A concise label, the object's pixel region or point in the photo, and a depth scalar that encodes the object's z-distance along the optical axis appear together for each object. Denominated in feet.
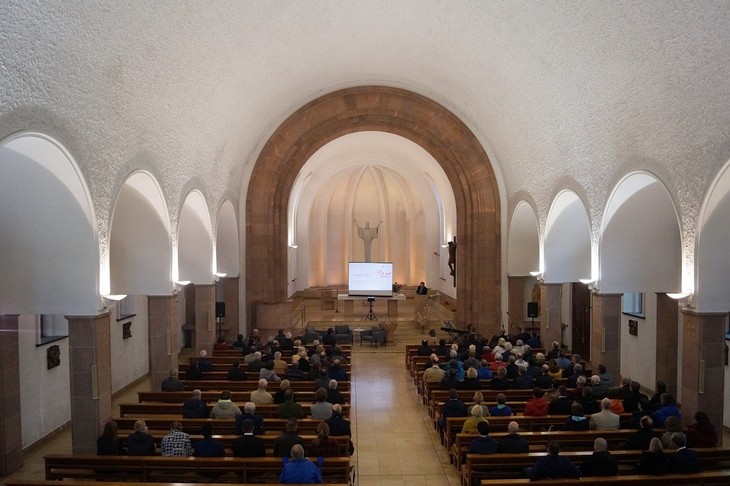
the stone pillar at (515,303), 59.41
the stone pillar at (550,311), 49.29
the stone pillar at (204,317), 48.42
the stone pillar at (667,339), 41.32
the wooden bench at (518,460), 24.34
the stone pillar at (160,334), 39.29
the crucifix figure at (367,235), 99.66
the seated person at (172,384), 35.78
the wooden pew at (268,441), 26.77
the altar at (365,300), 72.23
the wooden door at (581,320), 57.16
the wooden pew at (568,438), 27.09
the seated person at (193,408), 30.37
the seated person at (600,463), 22.29
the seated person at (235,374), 38.47
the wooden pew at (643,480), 21.18
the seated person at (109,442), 25.58
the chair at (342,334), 61.62
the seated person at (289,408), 30.63
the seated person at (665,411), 27.89
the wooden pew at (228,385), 37.68
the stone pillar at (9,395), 28.32
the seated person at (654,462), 22.21
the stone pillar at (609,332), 39.47
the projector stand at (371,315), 72.47
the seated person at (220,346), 50.46
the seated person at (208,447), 25.02
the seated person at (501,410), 30.10
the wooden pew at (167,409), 32.37
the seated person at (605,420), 27.94
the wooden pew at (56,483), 21.09
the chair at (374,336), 61.67
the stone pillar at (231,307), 58.95
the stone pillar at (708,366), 29.19
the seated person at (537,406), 30.53
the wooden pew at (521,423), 29.55
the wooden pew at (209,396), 35.14
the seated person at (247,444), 24.72
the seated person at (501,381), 36.08
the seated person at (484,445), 24.94
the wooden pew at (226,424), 29.53
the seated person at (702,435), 26.25
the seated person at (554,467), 21.70
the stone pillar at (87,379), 28.50
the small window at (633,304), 46.57
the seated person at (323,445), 24.99
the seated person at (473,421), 28.27
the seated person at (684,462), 22.31
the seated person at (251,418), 27.40
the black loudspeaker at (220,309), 59.36
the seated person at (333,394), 32.68
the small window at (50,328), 34.76
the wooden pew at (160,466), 24.09
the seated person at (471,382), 35.65
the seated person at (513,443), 24.84
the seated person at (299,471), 21.25
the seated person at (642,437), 25.57
